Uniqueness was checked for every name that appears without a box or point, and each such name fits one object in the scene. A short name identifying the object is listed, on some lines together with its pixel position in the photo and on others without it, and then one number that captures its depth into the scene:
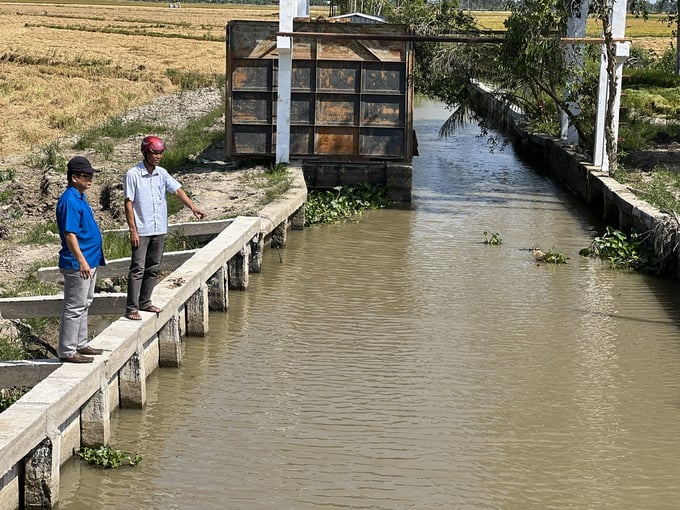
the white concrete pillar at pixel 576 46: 21.58
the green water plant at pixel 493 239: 17.34
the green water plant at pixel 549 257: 16.23
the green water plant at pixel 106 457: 8.24
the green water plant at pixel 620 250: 15.92
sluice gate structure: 20.16
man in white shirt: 9.59
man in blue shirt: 8.25
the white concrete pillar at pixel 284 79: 19.77
